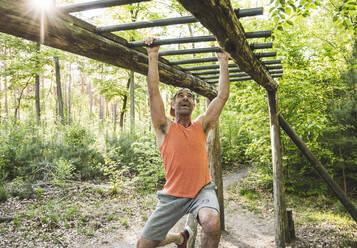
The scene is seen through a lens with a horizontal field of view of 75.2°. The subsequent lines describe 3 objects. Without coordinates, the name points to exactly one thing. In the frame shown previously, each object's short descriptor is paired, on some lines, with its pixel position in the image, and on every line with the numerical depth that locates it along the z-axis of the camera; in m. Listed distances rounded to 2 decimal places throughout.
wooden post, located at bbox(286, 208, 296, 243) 4.86
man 2.32
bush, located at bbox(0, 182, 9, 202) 5.46
